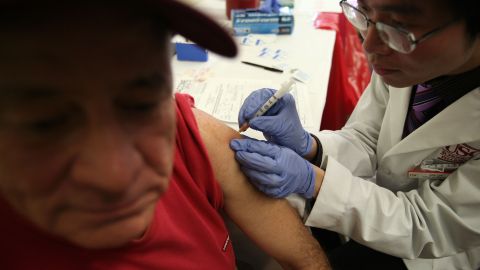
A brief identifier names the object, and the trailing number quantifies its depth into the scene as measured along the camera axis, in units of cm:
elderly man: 33
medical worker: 87
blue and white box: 194
